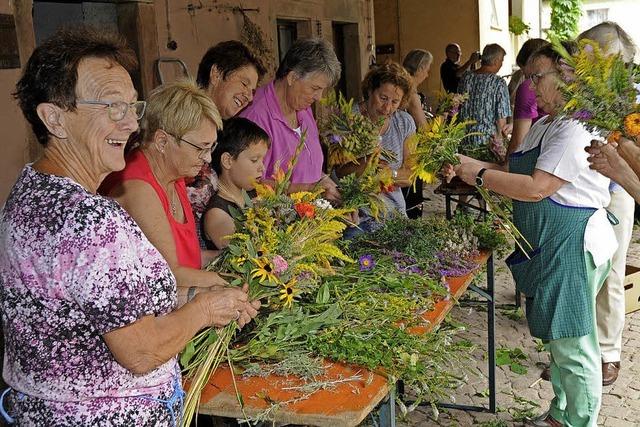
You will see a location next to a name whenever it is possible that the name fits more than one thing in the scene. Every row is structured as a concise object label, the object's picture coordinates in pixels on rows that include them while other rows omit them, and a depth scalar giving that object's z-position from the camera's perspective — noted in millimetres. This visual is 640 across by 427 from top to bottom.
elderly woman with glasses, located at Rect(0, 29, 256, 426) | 1664
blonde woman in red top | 2363
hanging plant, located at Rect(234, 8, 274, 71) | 7391
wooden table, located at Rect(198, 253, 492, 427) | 1961
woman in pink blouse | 3781
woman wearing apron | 3207
